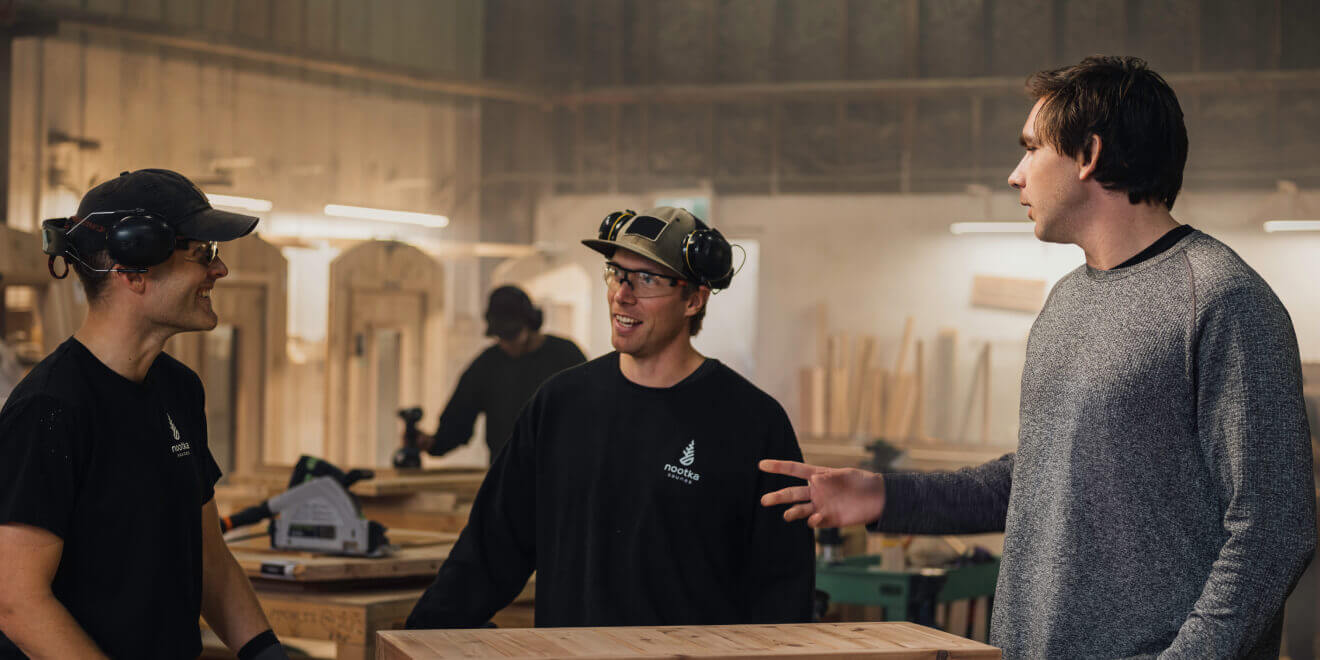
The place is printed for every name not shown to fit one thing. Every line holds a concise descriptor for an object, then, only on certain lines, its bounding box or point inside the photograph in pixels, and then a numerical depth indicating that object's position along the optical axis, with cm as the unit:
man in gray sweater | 178
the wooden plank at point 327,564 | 361
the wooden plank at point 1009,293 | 934
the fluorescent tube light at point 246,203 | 858
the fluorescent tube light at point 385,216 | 955
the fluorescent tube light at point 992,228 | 936
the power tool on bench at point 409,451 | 557
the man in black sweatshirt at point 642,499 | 258
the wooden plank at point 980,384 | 944
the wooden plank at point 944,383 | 951
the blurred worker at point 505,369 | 644
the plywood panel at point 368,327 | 931
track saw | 380
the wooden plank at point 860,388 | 965
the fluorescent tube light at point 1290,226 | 852
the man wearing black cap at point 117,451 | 199
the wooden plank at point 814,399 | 976
